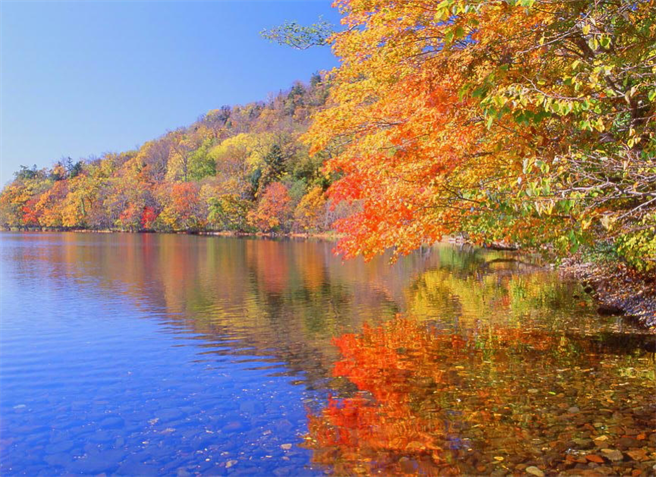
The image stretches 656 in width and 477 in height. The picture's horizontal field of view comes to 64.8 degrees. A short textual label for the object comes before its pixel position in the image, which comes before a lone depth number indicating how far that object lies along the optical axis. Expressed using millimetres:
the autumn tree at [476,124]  6293
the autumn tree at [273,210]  90375
